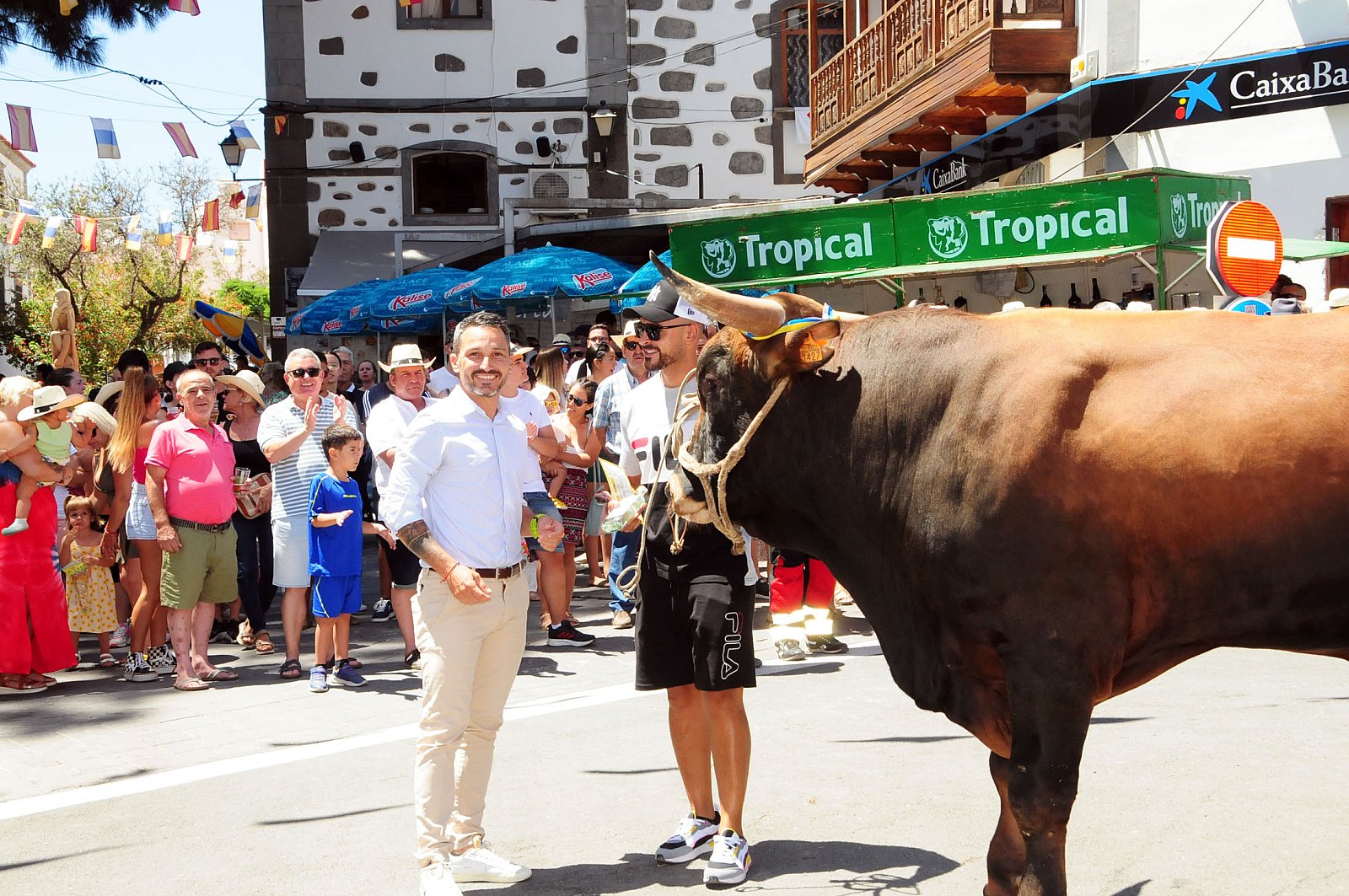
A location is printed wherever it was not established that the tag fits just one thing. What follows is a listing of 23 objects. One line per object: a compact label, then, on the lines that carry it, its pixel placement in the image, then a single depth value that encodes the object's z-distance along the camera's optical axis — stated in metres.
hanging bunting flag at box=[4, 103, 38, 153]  17.88
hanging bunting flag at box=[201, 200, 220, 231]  23.98
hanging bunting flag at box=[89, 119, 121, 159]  19.31
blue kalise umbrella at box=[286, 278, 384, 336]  18.56
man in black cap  4.75
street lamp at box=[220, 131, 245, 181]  22.27
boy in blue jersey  8.13
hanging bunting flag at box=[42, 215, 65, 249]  21.85
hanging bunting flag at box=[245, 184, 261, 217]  23.62
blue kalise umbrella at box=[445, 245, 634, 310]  15.38
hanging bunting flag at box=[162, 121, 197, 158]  20.61
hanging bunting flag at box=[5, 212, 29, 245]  20.56
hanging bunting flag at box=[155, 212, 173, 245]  23.08
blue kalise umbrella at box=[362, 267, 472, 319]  17.27
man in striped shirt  8.33
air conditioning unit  25.83
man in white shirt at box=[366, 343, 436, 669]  8.06
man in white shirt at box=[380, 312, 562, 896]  4.66
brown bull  2.93
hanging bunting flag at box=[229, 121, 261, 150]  22.27
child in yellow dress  8.88
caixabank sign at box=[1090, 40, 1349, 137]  13.10
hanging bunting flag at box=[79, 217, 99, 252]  21.27
